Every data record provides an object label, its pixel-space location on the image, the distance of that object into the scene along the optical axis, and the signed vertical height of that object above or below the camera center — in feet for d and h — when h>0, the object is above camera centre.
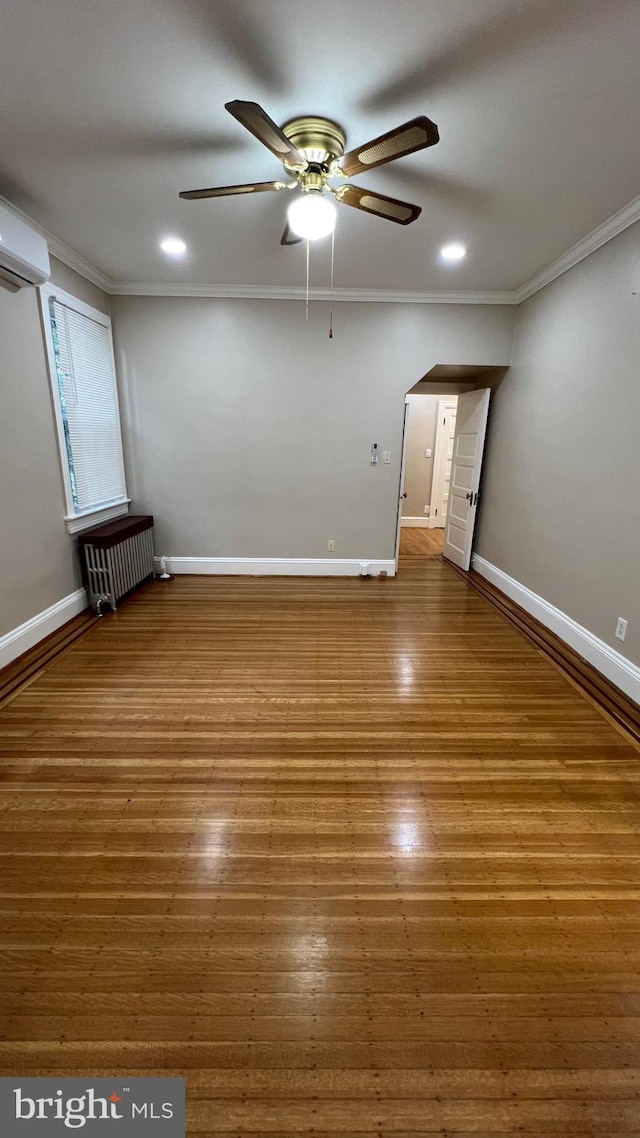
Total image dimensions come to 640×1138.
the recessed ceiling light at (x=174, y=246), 10.77 +4.80
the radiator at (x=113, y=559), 12.67 -3.43
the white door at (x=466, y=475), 16.36 -0.92
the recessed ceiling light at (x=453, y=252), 10.68 +4.77
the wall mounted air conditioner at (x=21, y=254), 8.66 +3.75
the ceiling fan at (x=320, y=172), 6.16 +3.97
